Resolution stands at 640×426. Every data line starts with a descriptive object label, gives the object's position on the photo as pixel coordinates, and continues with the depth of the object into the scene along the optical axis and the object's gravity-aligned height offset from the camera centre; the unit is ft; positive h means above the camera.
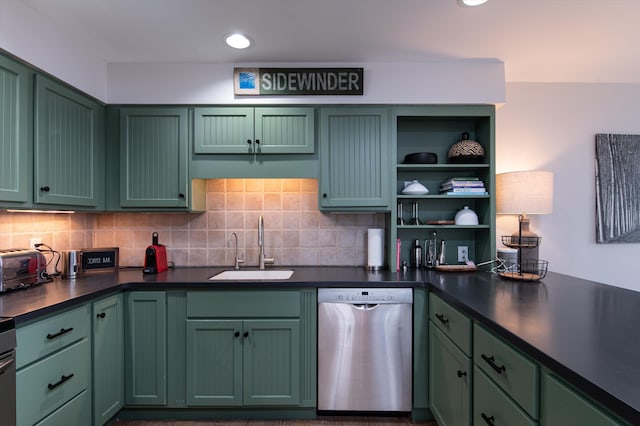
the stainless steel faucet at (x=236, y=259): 8.78 -1.24
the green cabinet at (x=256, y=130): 7.90 +1.99
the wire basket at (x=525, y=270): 6.73 -1.30
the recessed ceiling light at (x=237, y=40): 6.73 +3.60
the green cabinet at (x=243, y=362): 6.93 -3.15
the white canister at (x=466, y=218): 8.20 -0.13
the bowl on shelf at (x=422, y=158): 8.21 +1.38
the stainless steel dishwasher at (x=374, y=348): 6.96 -2.85
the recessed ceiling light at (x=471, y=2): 5.64 +3.64
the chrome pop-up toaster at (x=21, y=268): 5.65 -1.02
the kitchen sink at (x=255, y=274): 7.63 -1.52
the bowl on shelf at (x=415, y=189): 8.19 +0.59
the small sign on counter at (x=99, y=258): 7.68 -1.09
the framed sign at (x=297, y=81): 7.81 +3.13
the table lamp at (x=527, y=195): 7.61 +0.42
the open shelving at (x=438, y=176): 8.68 +0.97
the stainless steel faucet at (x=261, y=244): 8.63 -0.82
